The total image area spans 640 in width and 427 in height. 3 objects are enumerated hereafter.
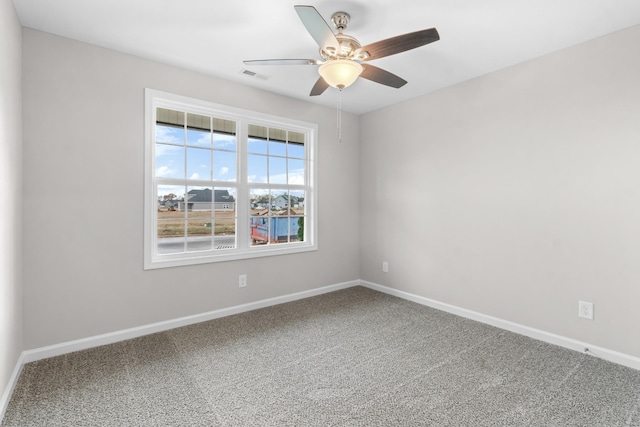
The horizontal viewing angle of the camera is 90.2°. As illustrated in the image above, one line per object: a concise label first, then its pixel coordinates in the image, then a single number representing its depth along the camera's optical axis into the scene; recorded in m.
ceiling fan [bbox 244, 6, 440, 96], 1.80
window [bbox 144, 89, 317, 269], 3.03
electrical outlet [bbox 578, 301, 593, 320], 2.51
